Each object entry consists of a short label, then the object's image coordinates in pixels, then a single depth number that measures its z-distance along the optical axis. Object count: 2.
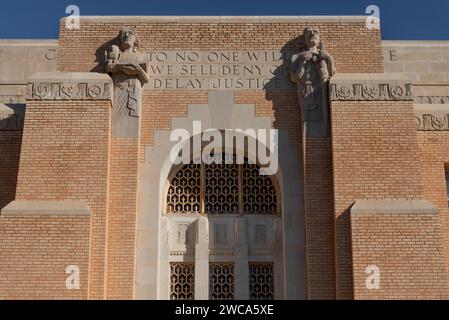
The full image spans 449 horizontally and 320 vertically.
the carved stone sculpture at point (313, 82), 17.73
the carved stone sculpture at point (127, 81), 17.78
